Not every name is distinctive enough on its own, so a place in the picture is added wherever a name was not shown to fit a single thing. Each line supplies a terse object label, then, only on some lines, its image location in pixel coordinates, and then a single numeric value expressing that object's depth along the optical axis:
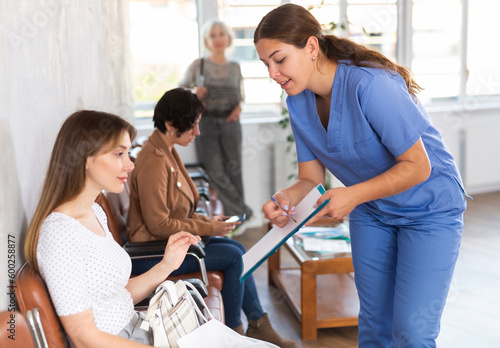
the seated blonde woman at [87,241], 1.31
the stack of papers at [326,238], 2.88
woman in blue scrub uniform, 1.48
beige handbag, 1.40
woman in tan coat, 2.40
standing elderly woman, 4.46
